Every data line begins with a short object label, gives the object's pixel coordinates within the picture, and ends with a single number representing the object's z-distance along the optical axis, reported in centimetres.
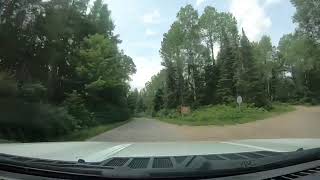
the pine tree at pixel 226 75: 2411
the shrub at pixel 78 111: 1079
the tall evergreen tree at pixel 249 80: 2094
